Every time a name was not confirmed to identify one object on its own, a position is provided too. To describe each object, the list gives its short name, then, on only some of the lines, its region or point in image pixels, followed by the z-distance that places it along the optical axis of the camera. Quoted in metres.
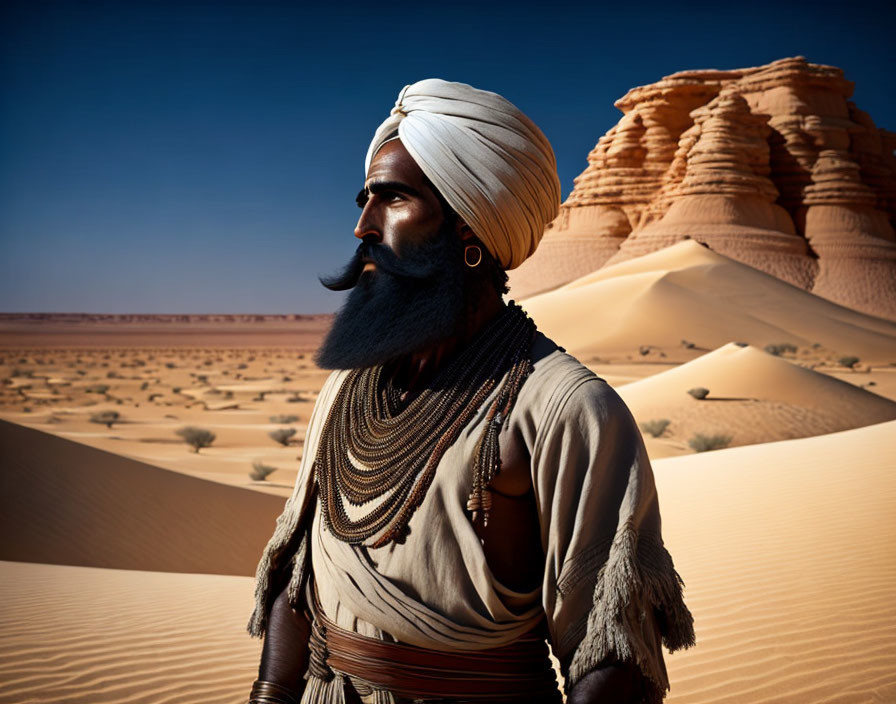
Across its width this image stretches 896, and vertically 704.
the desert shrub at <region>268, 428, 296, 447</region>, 17.84
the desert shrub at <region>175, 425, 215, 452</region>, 17.23
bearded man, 1.74
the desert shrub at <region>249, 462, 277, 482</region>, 13.60
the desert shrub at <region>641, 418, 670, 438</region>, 18.86
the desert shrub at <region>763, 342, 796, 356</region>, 38.50
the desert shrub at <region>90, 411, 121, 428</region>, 21.13
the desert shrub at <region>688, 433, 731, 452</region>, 17.52
